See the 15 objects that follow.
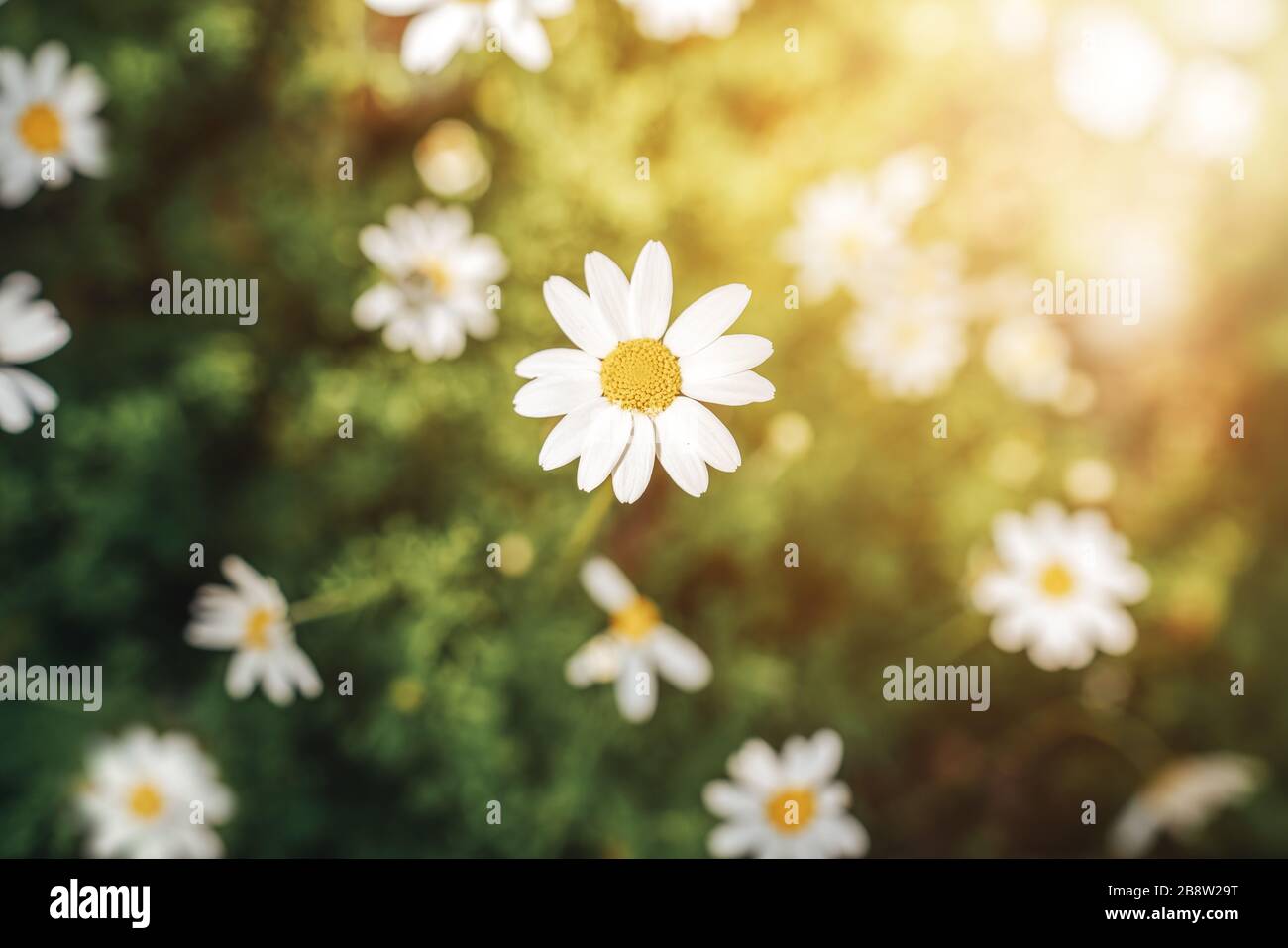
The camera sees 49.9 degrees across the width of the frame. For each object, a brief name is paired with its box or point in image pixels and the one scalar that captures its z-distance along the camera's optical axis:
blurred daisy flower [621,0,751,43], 0.32
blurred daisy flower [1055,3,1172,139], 0.36
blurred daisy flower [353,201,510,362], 0.31
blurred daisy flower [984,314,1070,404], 0.35
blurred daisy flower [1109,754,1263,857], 0.34
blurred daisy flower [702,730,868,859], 0.31
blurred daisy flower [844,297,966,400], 0.34
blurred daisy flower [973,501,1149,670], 0.32
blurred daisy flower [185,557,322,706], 0.29
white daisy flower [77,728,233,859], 0.32
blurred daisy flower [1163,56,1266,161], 0.37
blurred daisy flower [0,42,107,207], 0.31
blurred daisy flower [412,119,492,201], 0.33
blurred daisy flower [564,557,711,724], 0.31
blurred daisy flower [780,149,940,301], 0.33
